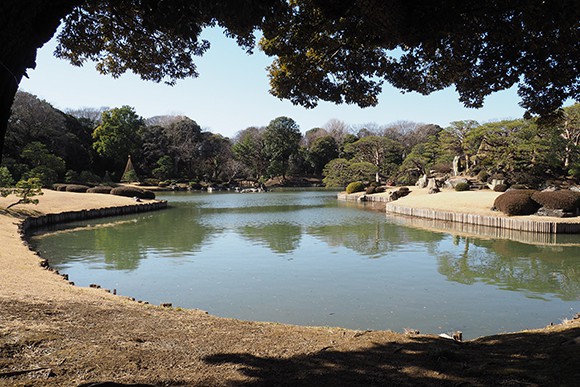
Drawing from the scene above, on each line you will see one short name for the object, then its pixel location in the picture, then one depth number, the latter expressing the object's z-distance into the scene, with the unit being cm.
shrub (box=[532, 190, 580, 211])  1780
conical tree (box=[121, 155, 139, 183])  4788
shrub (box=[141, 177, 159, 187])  5084
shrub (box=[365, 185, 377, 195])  3539
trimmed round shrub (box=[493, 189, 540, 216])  1891
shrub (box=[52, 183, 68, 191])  3108
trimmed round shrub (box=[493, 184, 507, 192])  2815
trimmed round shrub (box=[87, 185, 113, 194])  3222
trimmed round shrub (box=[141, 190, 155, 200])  3225
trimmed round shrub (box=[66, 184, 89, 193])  3103
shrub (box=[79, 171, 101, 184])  4103
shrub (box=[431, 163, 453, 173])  4075
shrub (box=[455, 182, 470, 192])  3050
